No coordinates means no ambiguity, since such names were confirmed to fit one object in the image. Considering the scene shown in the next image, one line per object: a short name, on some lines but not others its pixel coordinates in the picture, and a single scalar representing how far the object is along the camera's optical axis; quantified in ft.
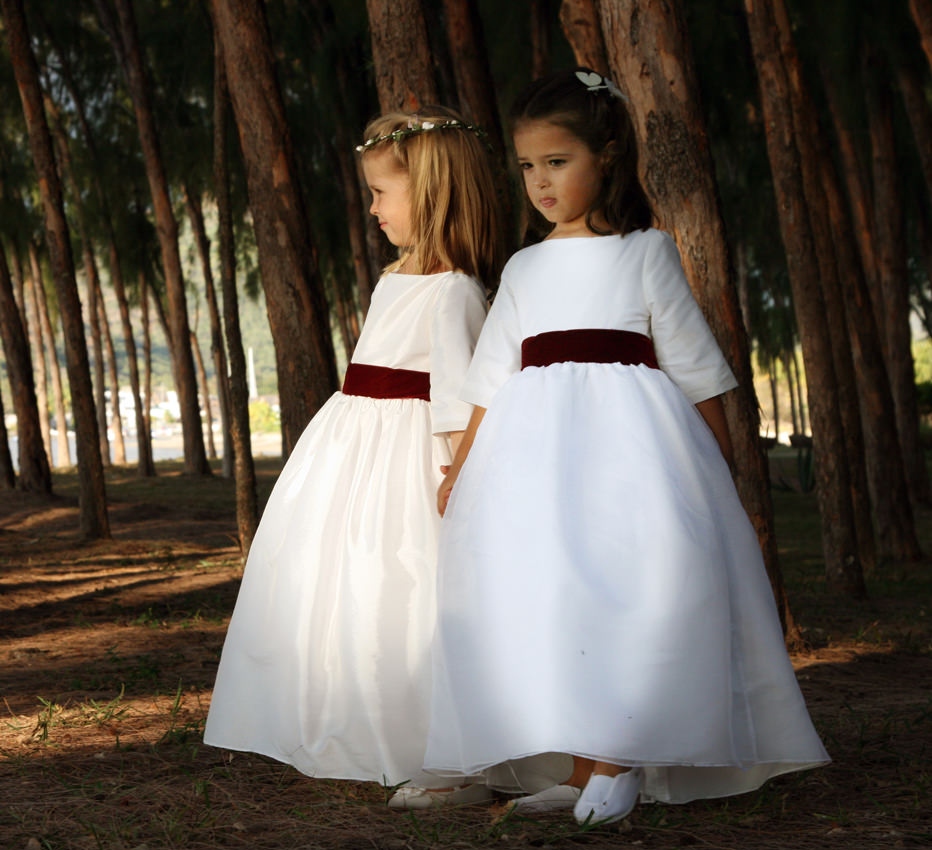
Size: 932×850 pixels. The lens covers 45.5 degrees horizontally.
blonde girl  8.35
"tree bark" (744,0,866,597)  22.33
